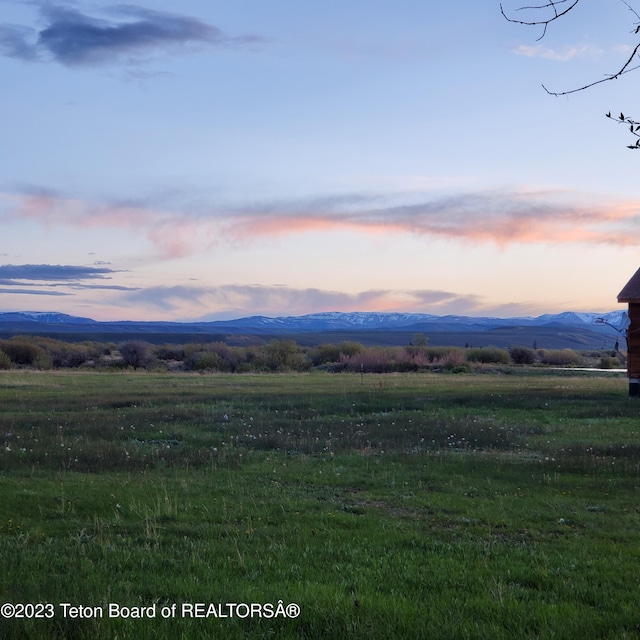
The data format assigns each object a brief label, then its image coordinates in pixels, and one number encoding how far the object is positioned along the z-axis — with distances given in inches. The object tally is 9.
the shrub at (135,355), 3161.9
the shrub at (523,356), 3855.8
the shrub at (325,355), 3464.6
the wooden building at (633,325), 1536.7
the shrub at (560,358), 3865.4
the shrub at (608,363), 3400.1
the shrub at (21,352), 3238.2
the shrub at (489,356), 3656.5
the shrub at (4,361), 2780.0
